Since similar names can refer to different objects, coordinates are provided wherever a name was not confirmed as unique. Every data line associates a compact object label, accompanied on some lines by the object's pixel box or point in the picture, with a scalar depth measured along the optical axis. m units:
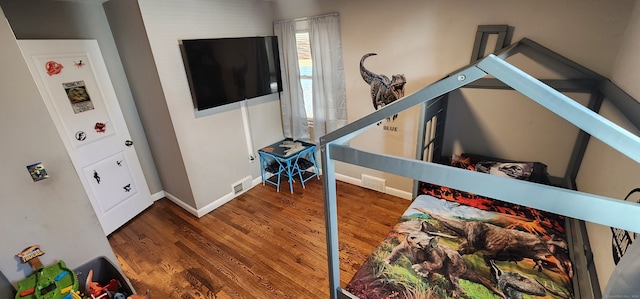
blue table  3.33
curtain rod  2.79
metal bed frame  0.64
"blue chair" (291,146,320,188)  3.45
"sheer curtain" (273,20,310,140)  3.20
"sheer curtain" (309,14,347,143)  2.88
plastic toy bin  1.74
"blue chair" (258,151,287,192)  3.42
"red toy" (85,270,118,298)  1.64
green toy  1.46
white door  2.25
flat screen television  2.56
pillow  2.07
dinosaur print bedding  1.37
